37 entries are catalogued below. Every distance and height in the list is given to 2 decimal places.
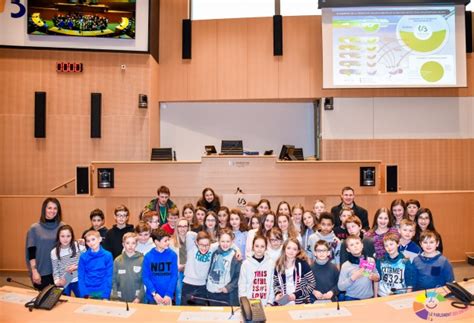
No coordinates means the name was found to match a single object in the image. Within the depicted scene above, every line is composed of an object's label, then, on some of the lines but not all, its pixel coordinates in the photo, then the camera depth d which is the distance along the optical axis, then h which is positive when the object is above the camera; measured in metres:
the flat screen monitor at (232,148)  6.92 +0.37
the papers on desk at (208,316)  2.61 -0.90
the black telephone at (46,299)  2.76 -0.83
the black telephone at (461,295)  2.69 -0.79
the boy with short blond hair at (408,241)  3.99 -0.66
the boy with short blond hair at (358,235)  3.82 -0.66
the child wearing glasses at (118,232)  4.59 -0.66
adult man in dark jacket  5.45 -0.48
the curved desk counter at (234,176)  6.75 -0.08
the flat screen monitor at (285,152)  7.28 +0.32
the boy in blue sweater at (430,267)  3.38 -0.76
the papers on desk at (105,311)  2.70 -0.89
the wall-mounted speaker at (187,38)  8.79 +2.70
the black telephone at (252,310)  2.48 -0.81
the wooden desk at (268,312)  2.60 -0.89
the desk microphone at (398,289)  3.48 -0.96
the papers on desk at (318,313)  2.64 -0.89
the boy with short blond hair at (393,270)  3.50 -0.82
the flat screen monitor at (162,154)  7.12 +0.28
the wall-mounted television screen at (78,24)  7.81 +2.70
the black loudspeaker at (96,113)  8.19 +1.10
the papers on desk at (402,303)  2.78 -0.87
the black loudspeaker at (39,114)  8.02 +1.06
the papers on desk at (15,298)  2.93 -0.88
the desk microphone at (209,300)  3.65 -1.13
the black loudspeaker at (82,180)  6.77 -0.14
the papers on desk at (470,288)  3.00 -0.84
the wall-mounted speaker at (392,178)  6.97 -0.12
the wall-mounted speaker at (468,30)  8.44 +2.75
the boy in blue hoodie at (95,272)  3.82 -0.90
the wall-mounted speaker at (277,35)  8.70 +2.74
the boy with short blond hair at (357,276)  3.60 -0.88
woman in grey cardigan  4.34 -0.75
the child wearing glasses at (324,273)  3.64 -0.87
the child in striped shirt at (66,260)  4.14 -0.86
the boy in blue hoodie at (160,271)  3.74 -0.88
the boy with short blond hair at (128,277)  3.73 -0.92
